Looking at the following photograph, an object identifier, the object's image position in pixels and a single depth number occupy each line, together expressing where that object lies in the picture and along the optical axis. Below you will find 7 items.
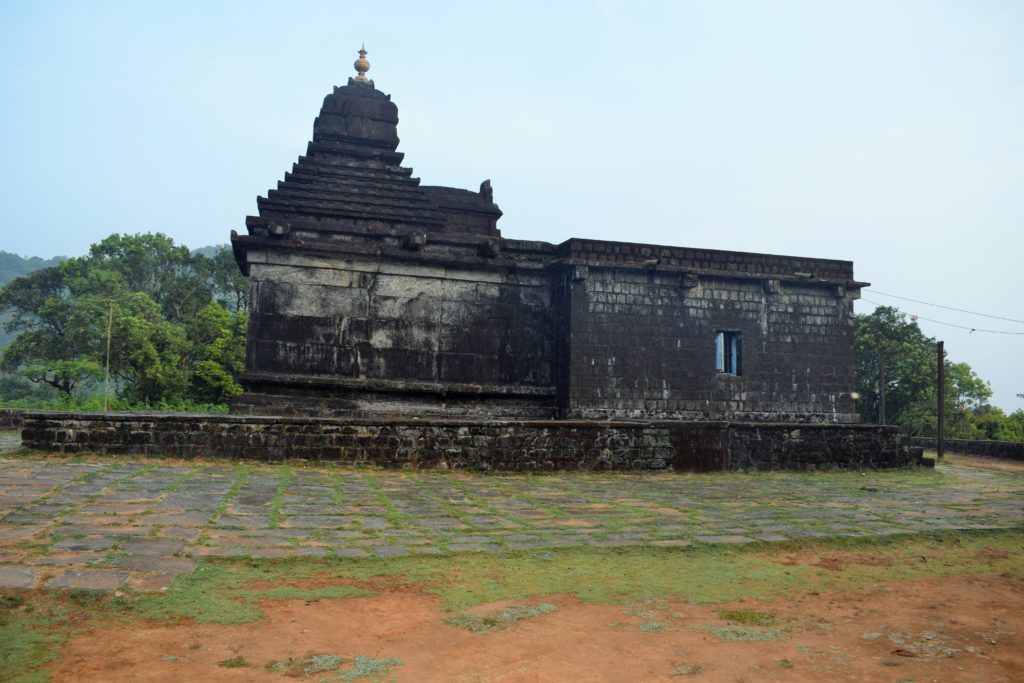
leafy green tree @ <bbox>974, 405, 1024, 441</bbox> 33.34
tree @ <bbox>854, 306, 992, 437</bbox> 33.94
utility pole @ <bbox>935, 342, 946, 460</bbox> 19.02
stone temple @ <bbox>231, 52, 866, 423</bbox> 14.68
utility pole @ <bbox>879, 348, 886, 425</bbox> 28.31
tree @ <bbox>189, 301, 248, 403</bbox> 31.30
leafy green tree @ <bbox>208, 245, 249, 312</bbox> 45.22
